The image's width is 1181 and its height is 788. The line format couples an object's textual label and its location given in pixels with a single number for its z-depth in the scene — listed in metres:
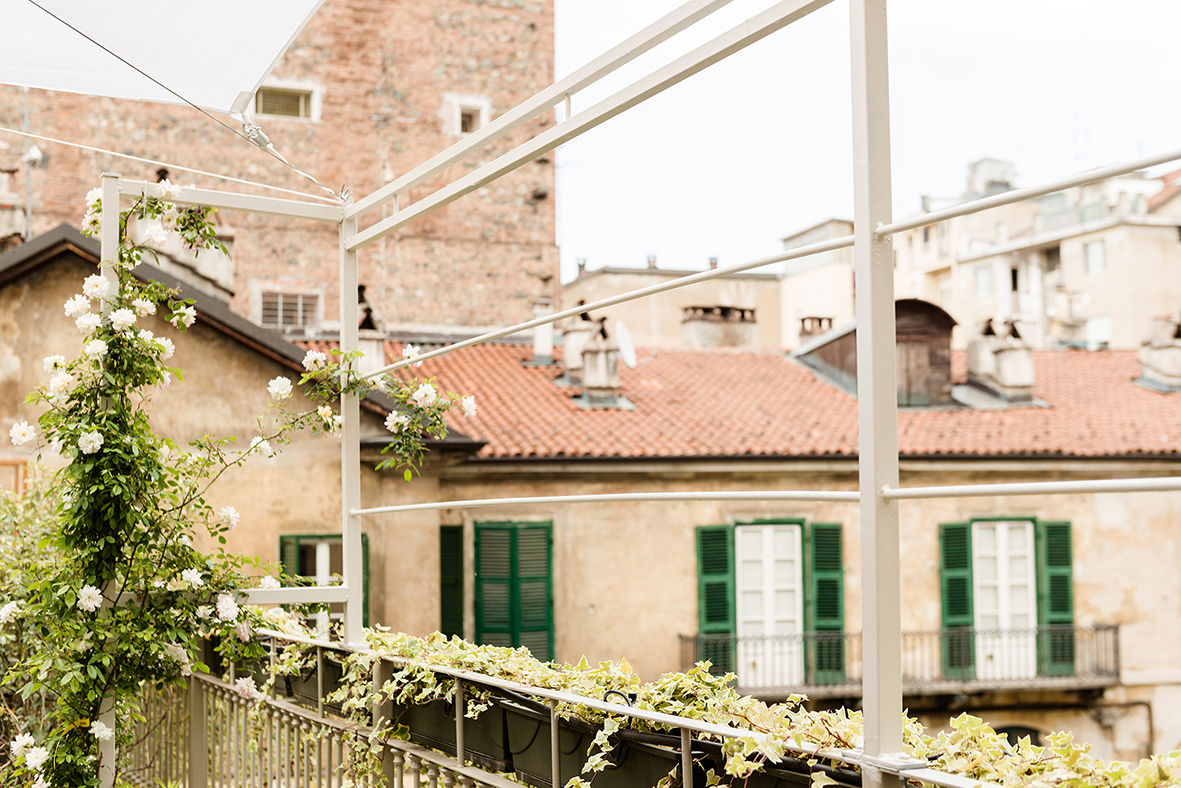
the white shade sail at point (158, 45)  2.76
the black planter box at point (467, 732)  2.36
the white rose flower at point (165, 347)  3.23
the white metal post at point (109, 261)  3.08
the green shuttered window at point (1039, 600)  14.66
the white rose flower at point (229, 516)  3.33
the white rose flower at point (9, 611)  3.06
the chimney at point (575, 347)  14.63
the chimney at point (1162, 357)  16.75
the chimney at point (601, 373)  14.28
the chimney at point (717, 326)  19.33
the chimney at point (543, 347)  15.11
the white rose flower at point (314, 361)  3.23
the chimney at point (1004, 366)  16.06
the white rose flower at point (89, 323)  3.14
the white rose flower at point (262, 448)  3.30
